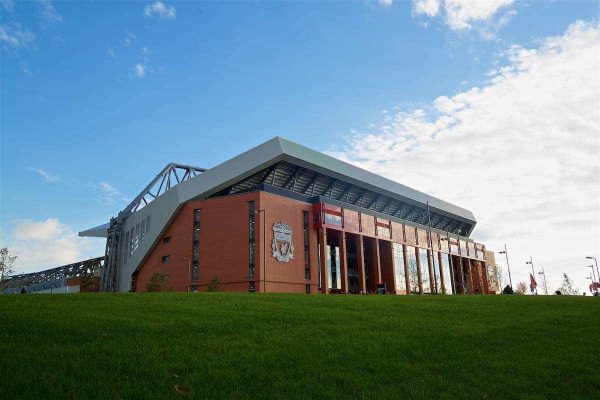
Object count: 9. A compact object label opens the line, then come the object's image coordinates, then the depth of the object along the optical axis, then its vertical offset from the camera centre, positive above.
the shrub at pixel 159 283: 56.00 +4.00
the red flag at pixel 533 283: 66.94 +3.21
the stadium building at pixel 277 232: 63.88 +11.80
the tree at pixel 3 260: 64.50 +7.86
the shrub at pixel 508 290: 58.47 +2.08
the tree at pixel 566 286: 87.89 +3.34
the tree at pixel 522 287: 101.52 +4.14
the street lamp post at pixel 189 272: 65.56 +5.82
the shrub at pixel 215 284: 55.70 +3.61
